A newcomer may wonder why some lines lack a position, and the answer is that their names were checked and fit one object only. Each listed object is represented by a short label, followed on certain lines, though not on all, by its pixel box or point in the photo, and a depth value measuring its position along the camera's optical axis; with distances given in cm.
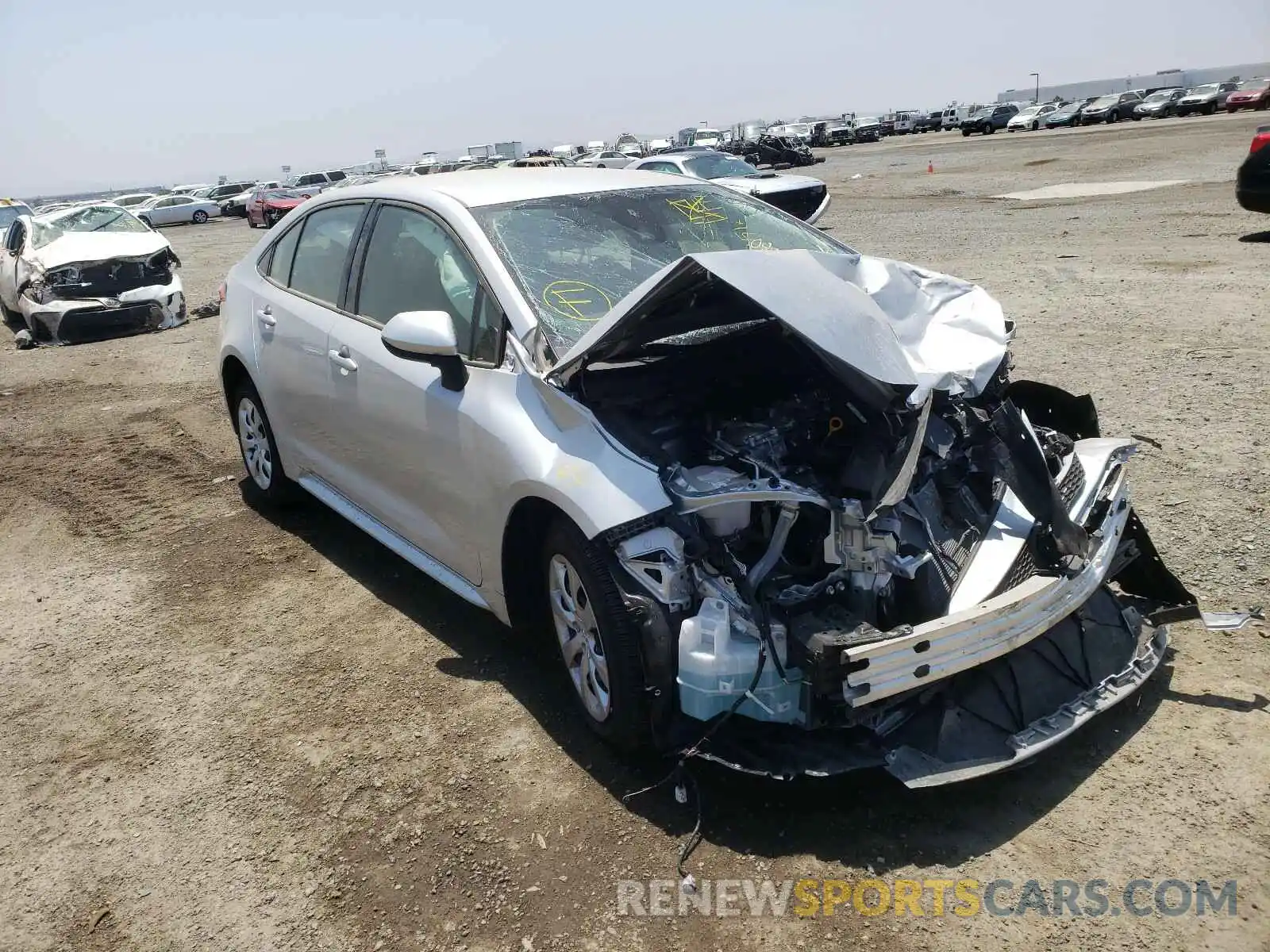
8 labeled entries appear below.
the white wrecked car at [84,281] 1185
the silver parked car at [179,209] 4188
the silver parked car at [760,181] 1465
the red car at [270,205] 3152
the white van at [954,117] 6338
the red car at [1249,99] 4194
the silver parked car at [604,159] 2692
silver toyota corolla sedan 274
